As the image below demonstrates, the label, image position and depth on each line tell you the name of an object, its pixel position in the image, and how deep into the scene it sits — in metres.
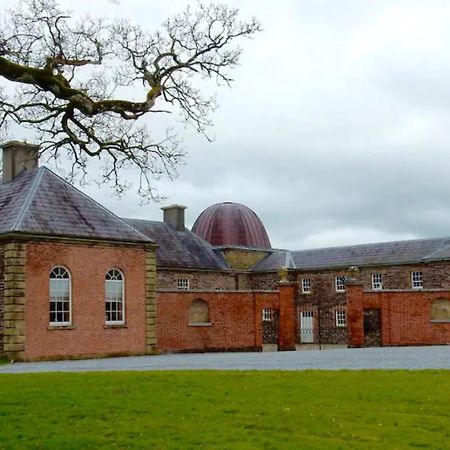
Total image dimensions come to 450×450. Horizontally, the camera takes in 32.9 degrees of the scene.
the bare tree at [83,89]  13.45
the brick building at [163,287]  28.25
